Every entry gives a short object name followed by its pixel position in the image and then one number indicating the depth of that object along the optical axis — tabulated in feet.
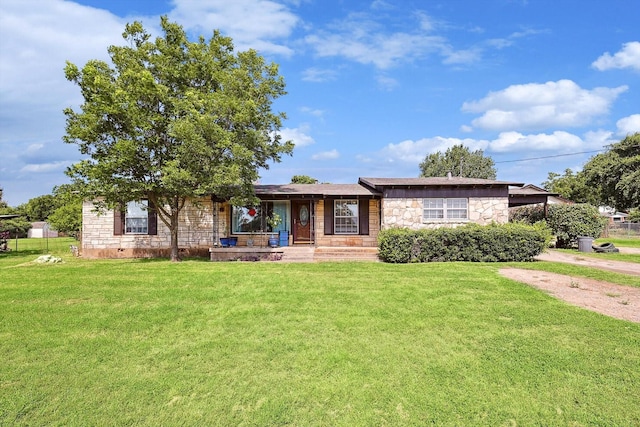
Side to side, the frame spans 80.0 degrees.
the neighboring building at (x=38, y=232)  139.95
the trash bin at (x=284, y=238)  58.34
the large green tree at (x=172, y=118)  43.09
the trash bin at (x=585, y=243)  57.88
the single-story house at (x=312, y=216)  54.95
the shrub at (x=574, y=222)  60.70
